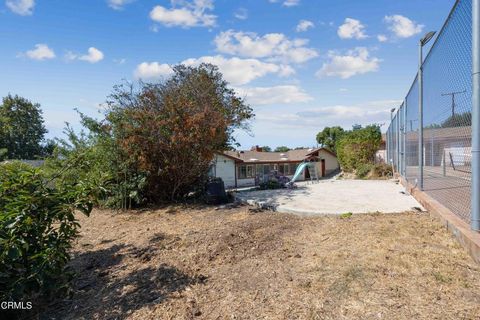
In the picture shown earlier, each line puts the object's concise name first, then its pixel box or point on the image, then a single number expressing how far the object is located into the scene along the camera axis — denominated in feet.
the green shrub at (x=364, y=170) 49.70
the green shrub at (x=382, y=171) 42.98
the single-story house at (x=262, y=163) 81.92
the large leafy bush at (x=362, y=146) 59.88
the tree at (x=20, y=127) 95.81
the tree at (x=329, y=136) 125.35
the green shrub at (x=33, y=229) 7.14
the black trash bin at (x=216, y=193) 25.08
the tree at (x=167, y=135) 23.47
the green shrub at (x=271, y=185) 33.22
